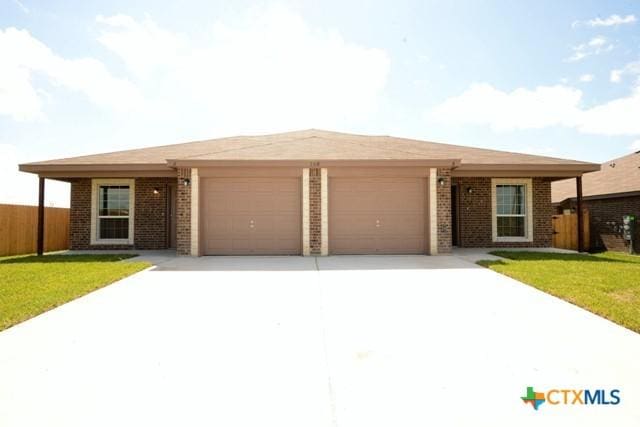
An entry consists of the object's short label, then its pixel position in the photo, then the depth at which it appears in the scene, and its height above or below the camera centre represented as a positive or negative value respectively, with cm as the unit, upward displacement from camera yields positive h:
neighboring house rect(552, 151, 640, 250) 1327 +87
